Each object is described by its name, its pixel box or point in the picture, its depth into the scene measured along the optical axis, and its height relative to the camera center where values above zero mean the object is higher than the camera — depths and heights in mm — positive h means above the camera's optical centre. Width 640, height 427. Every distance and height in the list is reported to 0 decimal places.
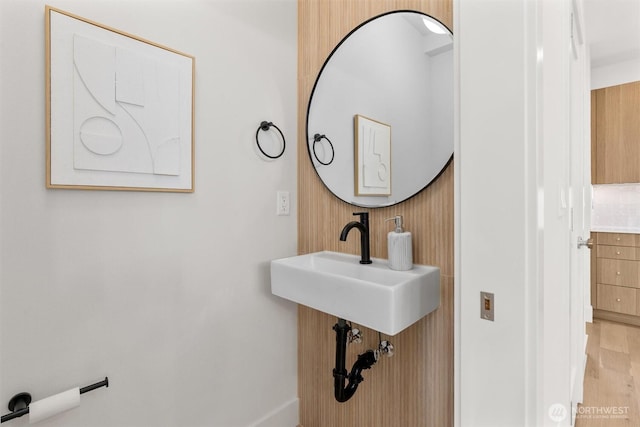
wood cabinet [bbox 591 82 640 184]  3066 +763
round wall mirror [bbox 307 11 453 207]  1216 +433
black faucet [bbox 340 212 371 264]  1338 -86
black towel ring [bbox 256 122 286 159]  1502 +401
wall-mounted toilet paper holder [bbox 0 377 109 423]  886 -532
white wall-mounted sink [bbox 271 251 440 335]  1020 -259
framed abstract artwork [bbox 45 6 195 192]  978 +348
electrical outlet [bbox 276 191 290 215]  1606 +59
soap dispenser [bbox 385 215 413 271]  1220 -134
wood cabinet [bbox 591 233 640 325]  3035 -603
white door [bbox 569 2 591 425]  1673 +116
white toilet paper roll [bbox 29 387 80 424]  914 -539
